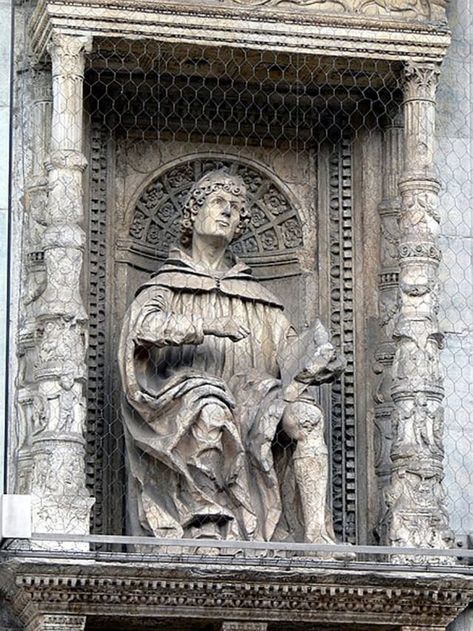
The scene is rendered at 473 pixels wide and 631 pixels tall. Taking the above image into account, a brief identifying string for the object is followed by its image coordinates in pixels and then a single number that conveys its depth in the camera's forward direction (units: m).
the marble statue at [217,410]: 11.30
